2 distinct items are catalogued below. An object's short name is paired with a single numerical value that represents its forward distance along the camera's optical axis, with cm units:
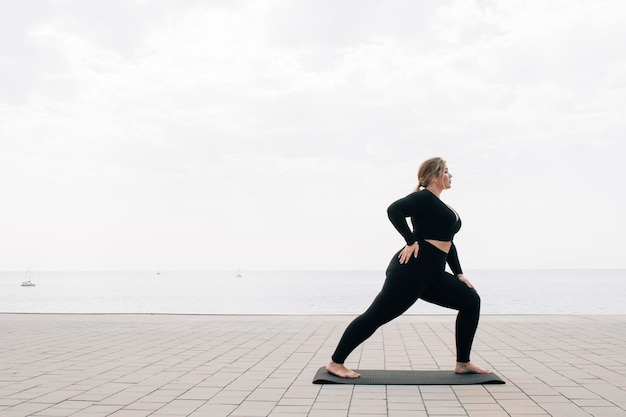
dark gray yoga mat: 448
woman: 437
